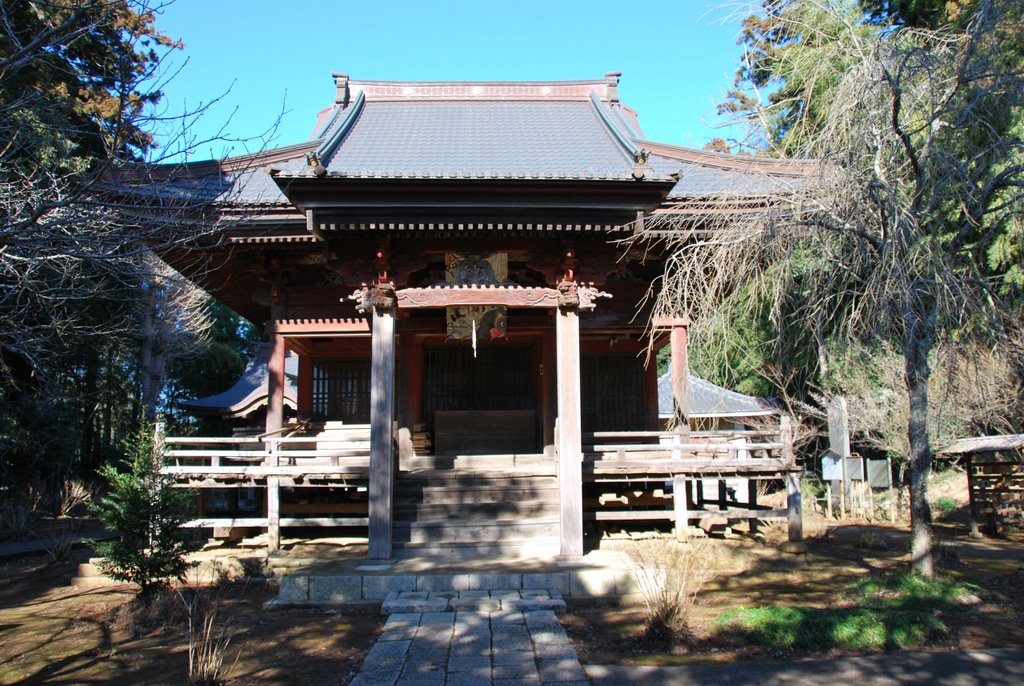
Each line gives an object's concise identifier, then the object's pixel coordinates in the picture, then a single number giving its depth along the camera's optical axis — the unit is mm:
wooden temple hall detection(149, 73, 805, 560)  8609
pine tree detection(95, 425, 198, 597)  7445
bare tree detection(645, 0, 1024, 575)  6500
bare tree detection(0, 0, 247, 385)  4559
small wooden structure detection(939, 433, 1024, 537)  13258
